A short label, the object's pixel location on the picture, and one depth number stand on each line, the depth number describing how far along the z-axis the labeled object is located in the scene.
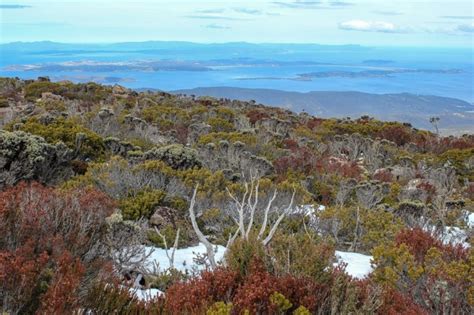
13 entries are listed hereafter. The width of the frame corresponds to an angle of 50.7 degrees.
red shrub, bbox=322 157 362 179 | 13.69
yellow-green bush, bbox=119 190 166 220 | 7.21
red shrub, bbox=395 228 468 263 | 5.28
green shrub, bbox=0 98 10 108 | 20.08
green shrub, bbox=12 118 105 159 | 10.83
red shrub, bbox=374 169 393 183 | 14.34
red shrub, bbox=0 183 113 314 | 2.98
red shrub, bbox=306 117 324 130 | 24.48
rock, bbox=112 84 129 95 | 29.48
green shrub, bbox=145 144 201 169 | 10.38
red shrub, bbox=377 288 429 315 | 3.54
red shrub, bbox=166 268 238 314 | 3.16
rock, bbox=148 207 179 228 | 7.36
